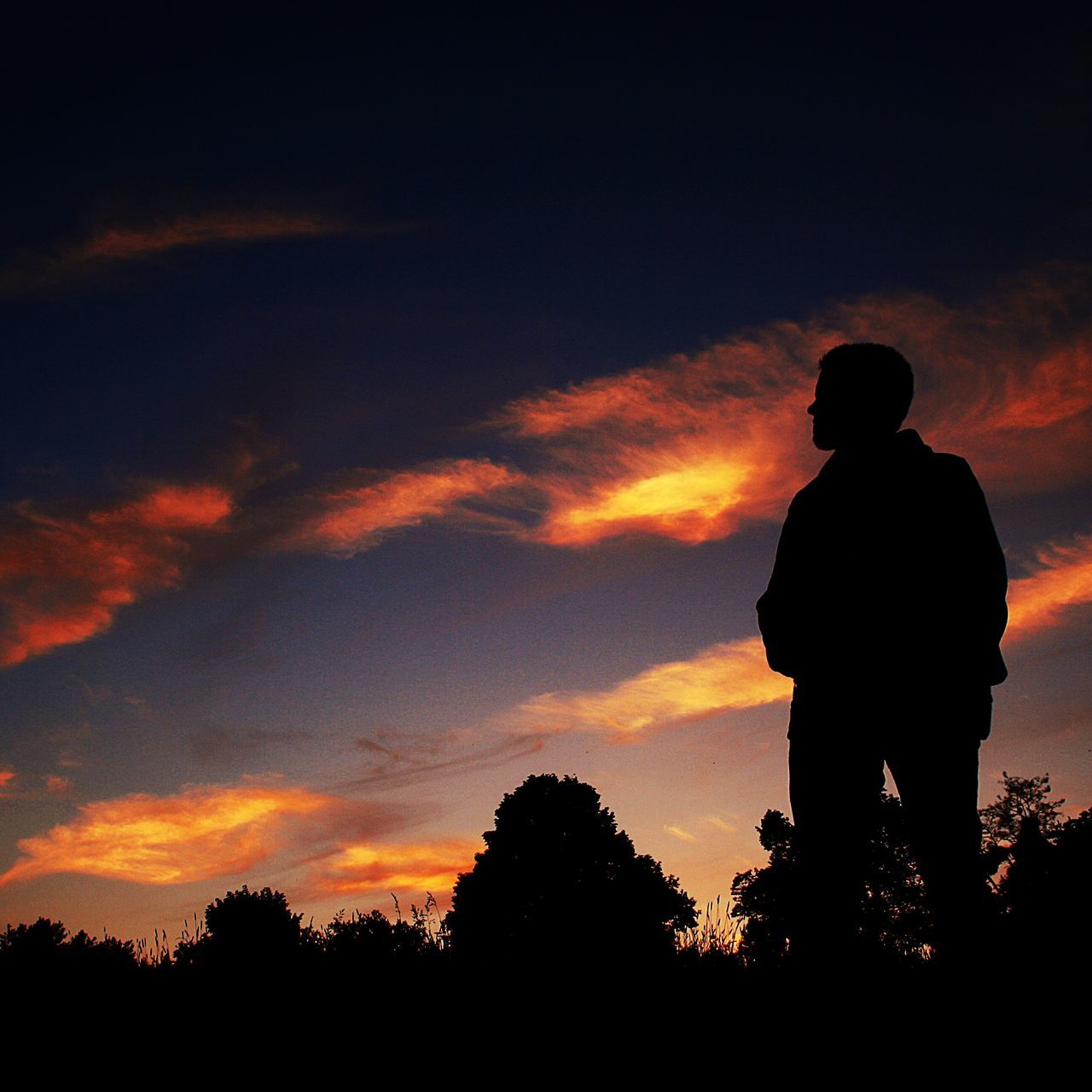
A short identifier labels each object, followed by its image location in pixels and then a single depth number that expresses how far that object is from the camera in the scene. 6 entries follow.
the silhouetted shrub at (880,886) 30.94
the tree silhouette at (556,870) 30.83
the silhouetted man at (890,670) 2.96
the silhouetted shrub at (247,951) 5.14
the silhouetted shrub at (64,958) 5.00
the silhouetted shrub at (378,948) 5.33
